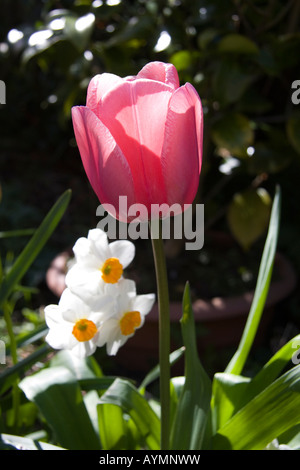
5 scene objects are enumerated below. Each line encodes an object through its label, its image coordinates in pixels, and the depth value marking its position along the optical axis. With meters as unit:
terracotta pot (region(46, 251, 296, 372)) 1.52
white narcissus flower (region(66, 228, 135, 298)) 0.70
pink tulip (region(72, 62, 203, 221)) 0.49
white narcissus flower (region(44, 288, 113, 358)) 0.69
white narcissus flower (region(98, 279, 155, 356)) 0.72
